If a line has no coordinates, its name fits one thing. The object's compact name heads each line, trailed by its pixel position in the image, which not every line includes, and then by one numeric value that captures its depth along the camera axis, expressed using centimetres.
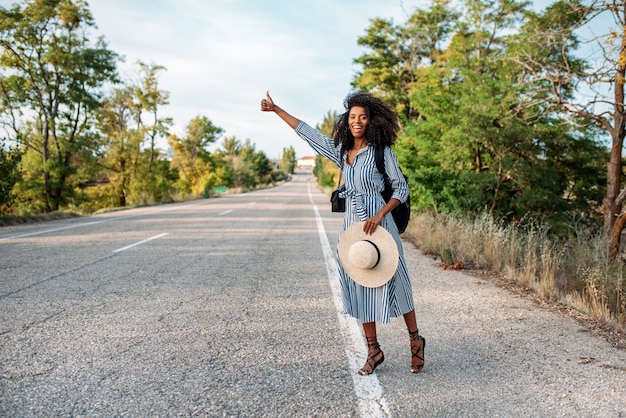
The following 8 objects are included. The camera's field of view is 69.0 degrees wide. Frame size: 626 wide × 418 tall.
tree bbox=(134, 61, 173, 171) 3023
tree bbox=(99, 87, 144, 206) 2897
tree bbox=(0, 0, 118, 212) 2086
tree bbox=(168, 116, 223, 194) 4122
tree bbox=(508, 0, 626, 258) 870
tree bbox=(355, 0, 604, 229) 1115
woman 321
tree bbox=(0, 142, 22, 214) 1348
